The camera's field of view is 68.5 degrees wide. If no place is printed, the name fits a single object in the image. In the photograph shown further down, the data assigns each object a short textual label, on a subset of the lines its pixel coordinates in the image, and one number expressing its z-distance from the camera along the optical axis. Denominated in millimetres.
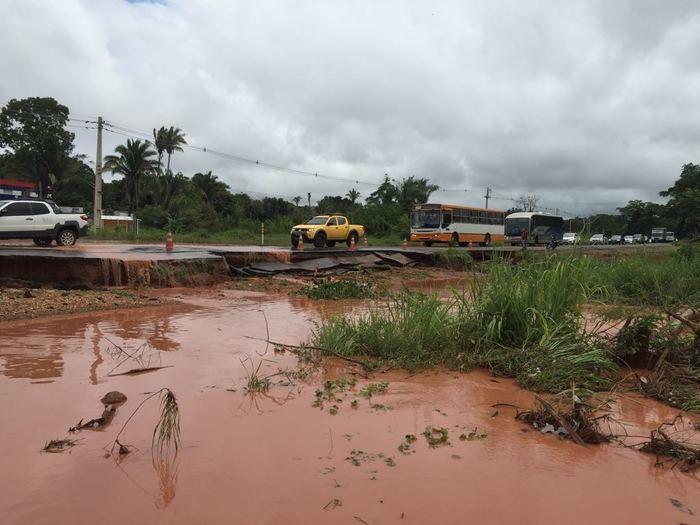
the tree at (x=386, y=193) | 51438
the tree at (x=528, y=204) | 69138
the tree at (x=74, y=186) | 50438
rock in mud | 4332
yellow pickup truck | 23203
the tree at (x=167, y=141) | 44438
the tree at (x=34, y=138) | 48750
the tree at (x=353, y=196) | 58719
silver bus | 39000
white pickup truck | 15977
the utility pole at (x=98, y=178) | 27812
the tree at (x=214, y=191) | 49928
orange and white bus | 30781
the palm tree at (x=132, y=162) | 41188
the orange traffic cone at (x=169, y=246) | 17061
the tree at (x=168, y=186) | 43344
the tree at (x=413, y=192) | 50688
